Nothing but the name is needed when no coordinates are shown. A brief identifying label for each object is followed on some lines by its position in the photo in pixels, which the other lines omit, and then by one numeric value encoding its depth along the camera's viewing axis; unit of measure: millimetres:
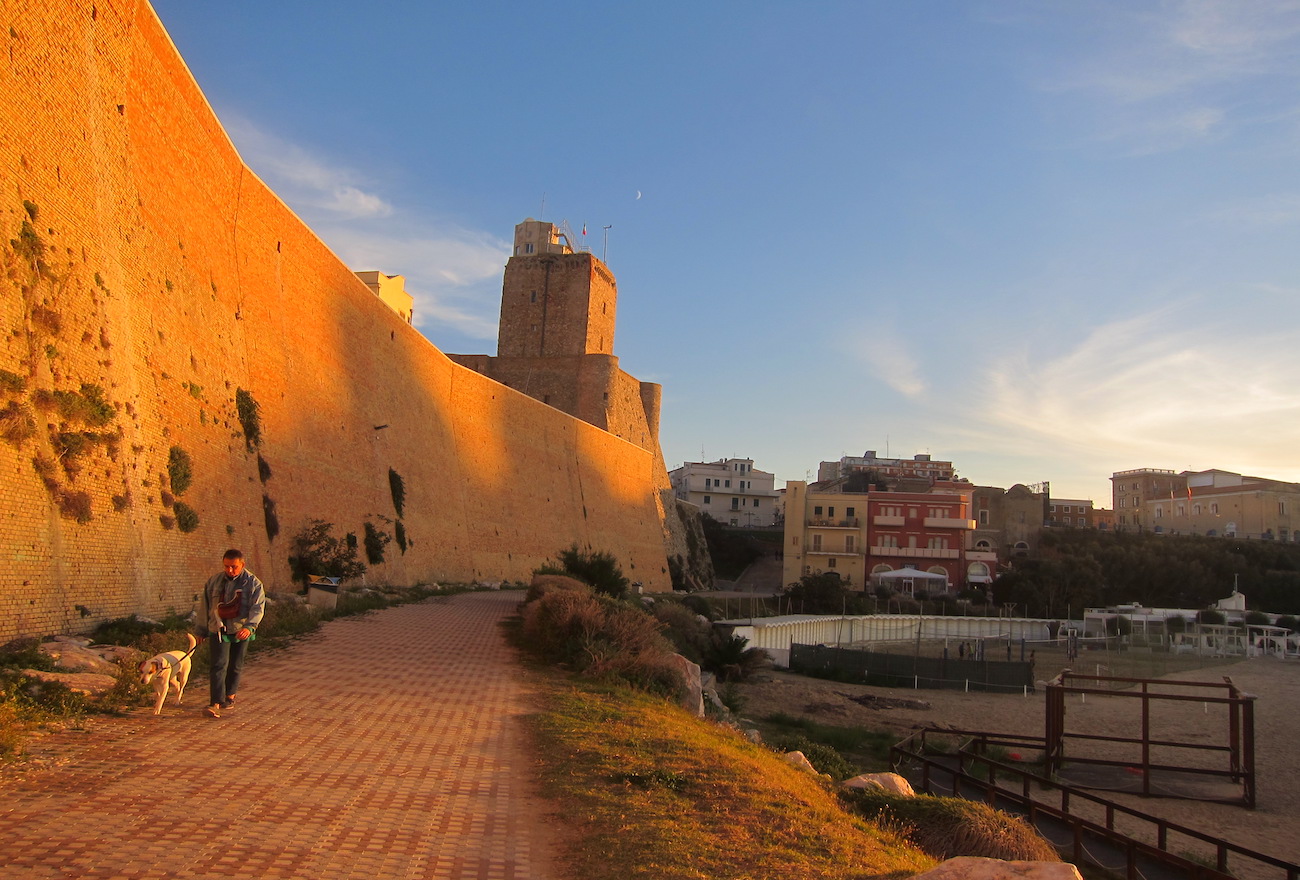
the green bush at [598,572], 19578
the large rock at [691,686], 9797
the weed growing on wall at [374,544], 18297
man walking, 5910
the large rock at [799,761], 7884
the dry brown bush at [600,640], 9731
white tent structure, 44219
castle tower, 47500
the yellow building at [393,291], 40281
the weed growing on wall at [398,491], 20625
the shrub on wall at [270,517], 13734
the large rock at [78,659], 6574
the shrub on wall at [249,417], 13500
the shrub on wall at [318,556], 14664
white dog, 5672
